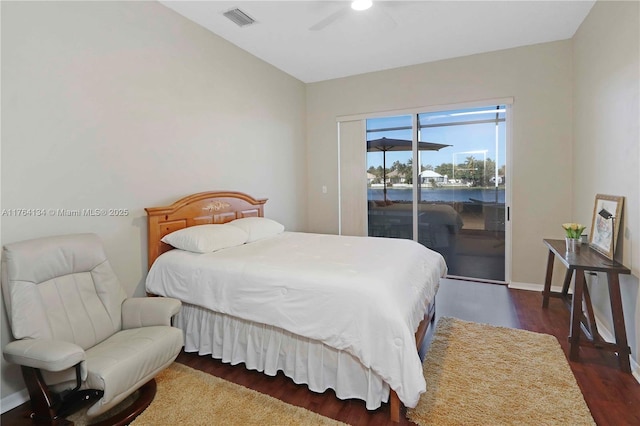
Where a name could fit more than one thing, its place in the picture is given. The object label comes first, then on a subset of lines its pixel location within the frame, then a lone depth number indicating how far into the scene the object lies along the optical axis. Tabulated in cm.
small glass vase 279
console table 226
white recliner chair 163
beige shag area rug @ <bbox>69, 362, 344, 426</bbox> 182
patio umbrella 466
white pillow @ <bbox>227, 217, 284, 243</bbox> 331
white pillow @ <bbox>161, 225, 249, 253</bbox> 267
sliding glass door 431
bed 177
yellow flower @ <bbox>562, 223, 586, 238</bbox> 283
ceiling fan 260
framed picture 249
